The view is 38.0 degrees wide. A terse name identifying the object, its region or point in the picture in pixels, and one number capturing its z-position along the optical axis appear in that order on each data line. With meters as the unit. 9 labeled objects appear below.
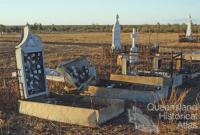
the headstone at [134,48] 12.03
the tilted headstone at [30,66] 6.87
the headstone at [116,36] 14.29
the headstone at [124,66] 9.45
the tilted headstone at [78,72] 7.96
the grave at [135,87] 7.32
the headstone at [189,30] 22.83
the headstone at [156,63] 10.26
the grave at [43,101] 5.84
